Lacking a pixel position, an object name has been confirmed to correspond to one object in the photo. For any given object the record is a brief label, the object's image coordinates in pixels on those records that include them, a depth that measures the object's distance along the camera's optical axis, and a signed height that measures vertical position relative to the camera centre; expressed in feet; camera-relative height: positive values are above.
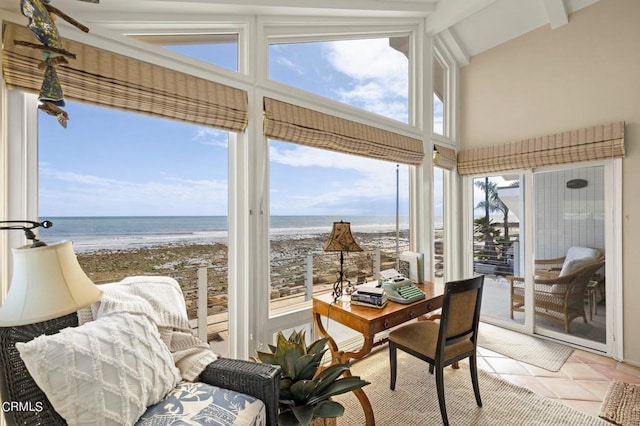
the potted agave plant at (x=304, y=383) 4.23 -2.68
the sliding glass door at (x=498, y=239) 11.05 -1.00
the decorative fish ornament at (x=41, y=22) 2.87 +2.01
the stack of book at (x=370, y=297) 6.48 -1.91
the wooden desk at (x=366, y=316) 5.82 -2.21
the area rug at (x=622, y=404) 6.20 -4.41
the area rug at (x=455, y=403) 6.17 -4.41
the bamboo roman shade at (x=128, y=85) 4.25 +2.31
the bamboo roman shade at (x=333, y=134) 6.91 +2.25
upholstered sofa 3.21 -2.08
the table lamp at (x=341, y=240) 6.67 -0.59
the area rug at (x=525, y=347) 8.70 -4.42
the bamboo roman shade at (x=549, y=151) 8.69 +2.21
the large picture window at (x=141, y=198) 5.11 +0.34
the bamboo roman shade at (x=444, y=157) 10.87 +2.27
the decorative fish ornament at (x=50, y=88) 3.22 +1.45
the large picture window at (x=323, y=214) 7.58 +0.02
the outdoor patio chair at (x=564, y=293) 9.50 -2.72
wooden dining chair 5.91 -2.82
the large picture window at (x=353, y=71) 7.65 +4.39
